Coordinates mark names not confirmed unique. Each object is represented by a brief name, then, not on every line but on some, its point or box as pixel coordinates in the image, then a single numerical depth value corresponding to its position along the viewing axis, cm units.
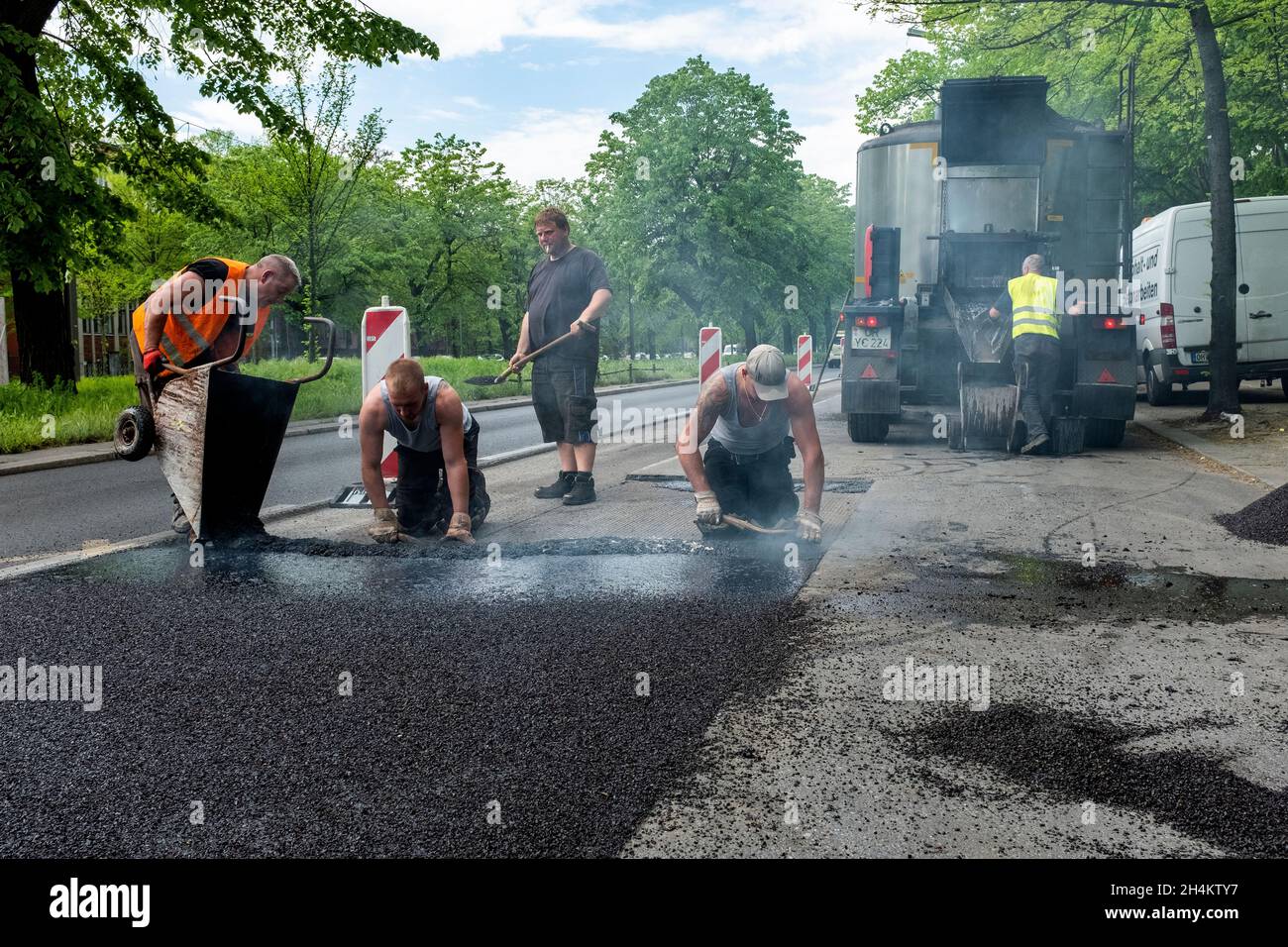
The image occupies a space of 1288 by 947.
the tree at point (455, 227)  4300
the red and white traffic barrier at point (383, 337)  783
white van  1625
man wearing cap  587
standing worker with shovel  795
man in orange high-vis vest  591
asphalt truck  1176
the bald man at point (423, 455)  599
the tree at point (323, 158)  2012
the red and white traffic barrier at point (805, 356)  1615
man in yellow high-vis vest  1072
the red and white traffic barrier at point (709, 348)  1226
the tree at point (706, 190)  4359
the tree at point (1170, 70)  1373
